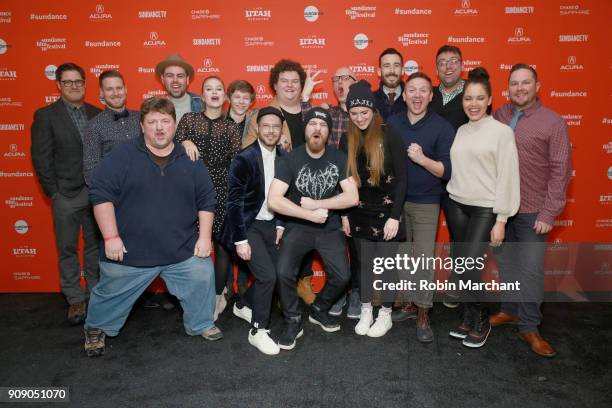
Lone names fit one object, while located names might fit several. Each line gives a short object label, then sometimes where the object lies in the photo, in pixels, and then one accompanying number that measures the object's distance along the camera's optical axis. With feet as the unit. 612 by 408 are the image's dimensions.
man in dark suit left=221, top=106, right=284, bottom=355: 9.44
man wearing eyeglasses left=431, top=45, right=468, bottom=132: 10.65
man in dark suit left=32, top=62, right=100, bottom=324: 11.08
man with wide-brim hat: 11.31
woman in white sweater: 9.00
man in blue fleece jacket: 9.19
